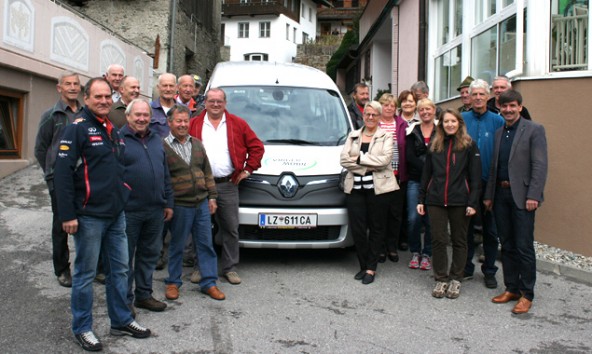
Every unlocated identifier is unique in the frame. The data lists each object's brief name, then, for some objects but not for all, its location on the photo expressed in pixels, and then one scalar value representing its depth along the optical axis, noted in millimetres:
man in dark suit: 4715
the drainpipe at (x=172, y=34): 19922
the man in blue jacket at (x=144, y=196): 4047
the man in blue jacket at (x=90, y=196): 3506
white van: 5469
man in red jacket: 5246
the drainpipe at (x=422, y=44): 12461
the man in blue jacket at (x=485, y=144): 5383
